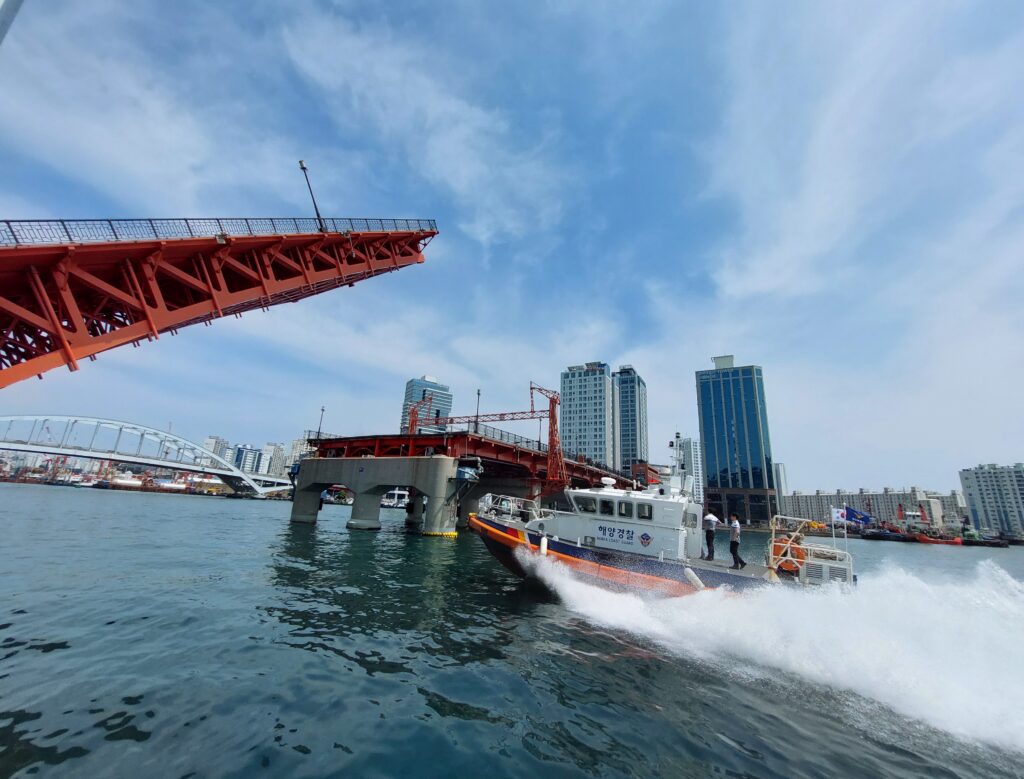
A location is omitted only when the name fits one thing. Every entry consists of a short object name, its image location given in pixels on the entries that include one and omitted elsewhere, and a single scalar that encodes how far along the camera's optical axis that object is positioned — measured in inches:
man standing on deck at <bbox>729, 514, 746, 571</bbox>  545.6
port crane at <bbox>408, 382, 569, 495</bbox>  1628.9
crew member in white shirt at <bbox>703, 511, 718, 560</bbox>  583.2
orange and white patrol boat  518.3
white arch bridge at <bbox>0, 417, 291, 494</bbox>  4043.3
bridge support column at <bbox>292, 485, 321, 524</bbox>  1507.1
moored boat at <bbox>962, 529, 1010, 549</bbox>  3334.2
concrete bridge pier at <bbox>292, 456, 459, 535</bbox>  1278.3
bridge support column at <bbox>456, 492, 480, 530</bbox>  1777.6
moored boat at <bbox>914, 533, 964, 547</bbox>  3400.6
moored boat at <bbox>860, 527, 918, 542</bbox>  3543.3
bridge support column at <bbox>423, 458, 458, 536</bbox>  1269.7
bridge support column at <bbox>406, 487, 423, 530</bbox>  1695.4
